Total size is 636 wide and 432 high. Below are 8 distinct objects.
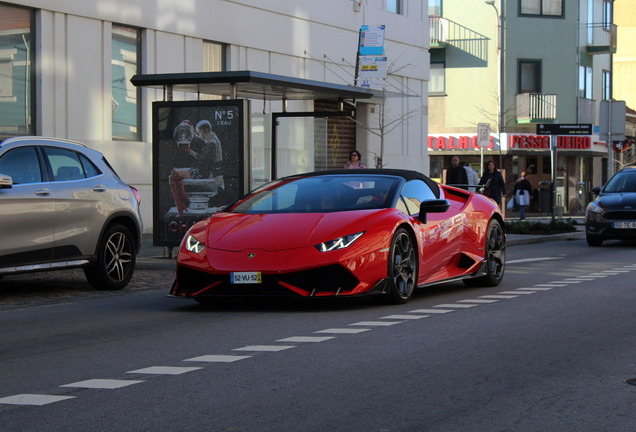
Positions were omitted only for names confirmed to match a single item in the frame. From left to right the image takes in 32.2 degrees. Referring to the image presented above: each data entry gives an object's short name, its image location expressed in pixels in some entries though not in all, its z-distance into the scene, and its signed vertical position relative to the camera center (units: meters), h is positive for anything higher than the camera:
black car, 21.78 -0.97
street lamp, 49.81 +4.56
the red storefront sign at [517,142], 49.91 +1.11
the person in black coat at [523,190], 43.84 -0.94
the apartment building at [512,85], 50.28 +3.79
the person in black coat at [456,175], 24.89 -0.20
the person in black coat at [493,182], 26.78 -0.38
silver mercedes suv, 11.38 -0.52
